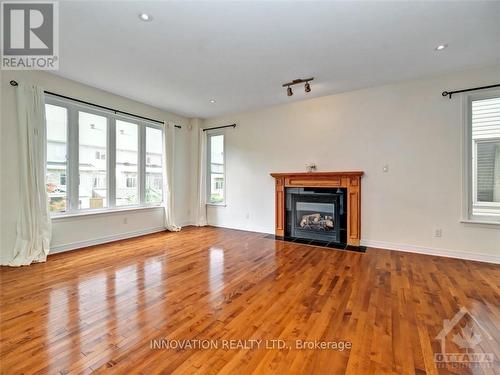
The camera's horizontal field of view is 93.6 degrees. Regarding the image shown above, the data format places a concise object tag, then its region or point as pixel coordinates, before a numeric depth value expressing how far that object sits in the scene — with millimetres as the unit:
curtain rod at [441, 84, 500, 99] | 3366
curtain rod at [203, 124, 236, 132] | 5762
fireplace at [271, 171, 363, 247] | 4289
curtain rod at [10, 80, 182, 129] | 3320
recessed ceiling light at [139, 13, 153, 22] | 2325
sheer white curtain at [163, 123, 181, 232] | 5426
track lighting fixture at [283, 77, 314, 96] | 3801
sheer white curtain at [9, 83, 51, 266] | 3328
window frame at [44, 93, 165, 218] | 3963
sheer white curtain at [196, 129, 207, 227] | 6098
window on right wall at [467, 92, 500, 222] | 3432
